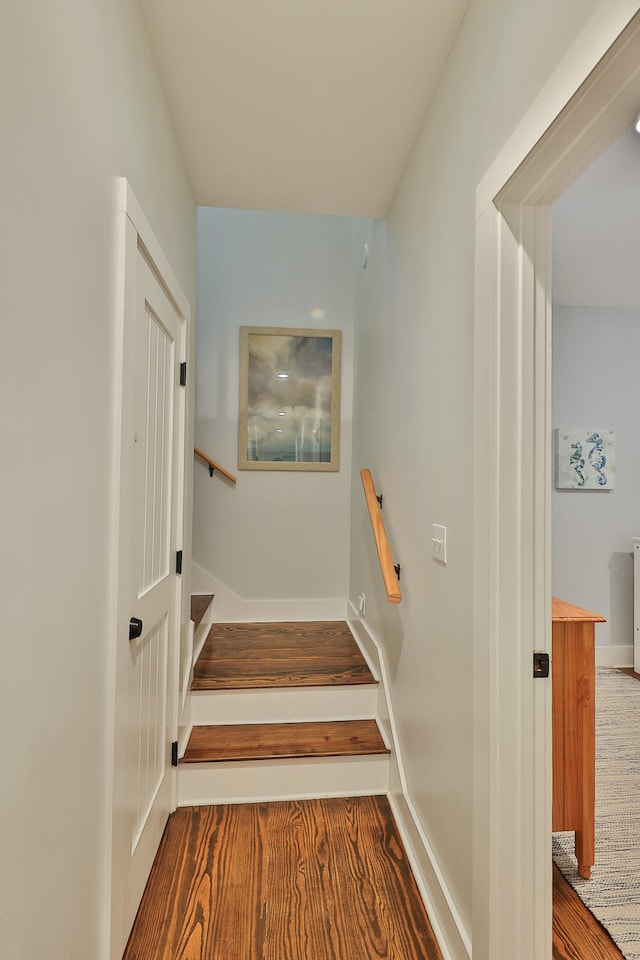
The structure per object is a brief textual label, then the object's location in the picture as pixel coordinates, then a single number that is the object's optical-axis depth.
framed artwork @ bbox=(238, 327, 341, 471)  3.70
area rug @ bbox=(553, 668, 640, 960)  1.59
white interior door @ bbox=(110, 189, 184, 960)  1.33
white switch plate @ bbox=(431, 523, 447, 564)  1.56
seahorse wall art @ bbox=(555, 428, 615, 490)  3.84
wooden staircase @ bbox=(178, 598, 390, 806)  2.14
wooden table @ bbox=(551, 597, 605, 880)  1.69
